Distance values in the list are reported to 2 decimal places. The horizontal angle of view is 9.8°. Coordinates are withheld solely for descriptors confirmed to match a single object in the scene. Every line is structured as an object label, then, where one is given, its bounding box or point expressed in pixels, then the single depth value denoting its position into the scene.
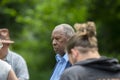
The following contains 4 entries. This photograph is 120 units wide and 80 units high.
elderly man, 8.29
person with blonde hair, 6.57
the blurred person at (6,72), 7.65
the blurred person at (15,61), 9.26
